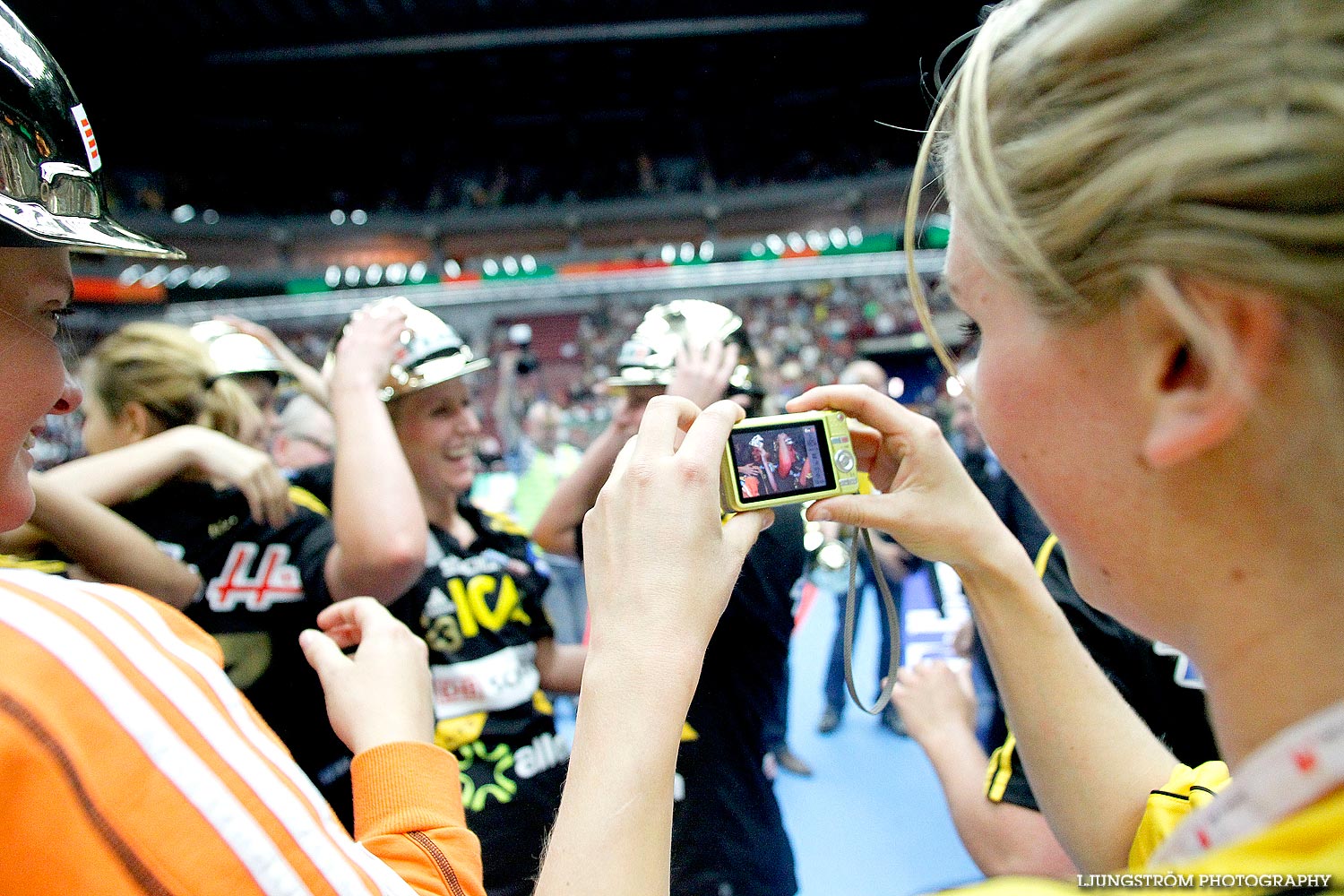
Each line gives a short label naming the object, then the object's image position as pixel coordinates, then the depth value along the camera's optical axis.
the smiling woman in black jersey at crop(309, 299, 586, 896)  1.35
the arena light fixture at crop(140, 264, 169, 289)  16.66
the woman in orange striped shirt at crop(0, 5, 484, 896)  0.47
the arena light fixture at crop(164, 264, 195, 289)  16.91
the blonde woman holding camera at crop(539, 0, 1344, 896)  0.40
